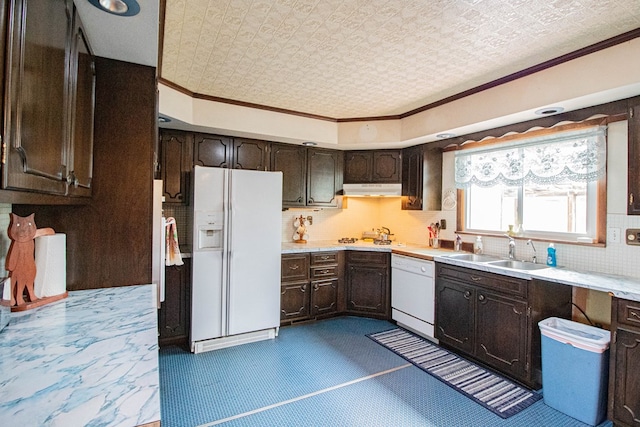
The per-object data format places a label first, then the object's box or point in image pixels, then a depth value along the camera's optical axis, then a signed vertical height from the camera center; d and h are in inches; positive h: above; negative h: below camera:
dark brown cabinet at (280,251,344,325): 144.3 -33.6
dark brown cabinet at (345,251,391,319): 153.9 -33.5
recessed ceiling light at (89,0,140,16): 51.6 +33.6
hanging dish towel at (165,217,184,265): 116.8 -13.4
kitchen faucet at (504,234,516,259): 123.0 -12.3
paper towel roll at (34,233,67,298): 58.6 -10.5
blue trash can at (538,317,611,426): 81.9 -40.2
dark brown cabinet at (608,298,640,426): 75.9 -35.1
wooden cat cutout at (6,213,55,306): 52.2 -8.2
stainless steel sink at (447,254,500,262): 130.6 -17.0
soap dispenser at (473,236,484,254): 137.2 -12.7
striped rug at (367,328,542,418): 91.4 -52.3
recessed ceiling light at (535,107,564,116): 97.7 +33.4
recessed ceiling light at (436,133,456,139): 134.4 +34.3
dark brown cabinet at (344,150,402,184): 163.6 +25.0
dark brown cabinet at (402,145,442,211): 152.9 +17.9
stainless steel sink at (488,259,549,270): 114.2 -17.5
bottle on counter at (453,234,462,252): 145.5 -12.7
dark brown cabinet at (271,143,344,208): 156.0 +20.2
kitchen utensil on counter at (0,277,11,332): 51.2 -14.6
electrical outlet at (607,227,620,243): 97.4 -5.0
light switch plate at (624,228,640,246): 93.0 -5.0
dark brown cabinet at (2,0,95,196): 29.7 +13.1
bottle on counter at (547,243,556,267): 110.1 -13.1
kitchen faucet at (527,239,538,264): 117.7 -13.5
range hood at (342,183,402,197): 161.8 +12.6
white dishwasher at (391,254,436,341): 131.3 -33.9
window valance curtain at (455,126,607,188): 102.0 +21.1
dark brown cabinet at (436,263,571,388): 97.3 -32.8
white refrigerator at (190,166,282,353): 123.5 -17.8
